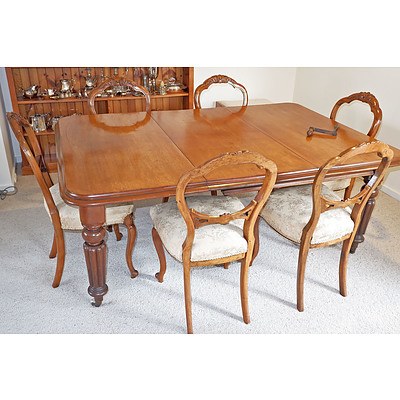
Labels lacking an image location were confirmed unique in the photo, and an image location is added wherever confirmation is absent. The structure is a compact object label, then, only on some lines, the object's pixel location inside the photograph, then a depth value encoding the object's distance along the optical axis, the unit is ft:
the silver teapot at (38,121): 11.09
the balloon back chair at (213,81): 9.05
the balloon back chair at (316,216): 5.92
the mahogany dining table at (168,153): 5.57
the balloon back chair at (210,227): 4.95
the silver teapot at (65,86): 11.16
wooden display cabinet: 11.08
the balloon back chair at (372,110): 7.80
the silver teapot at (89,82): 11.44
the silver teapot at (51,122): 11.43
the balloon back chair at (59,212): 6.18
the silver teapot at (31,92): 10.80
